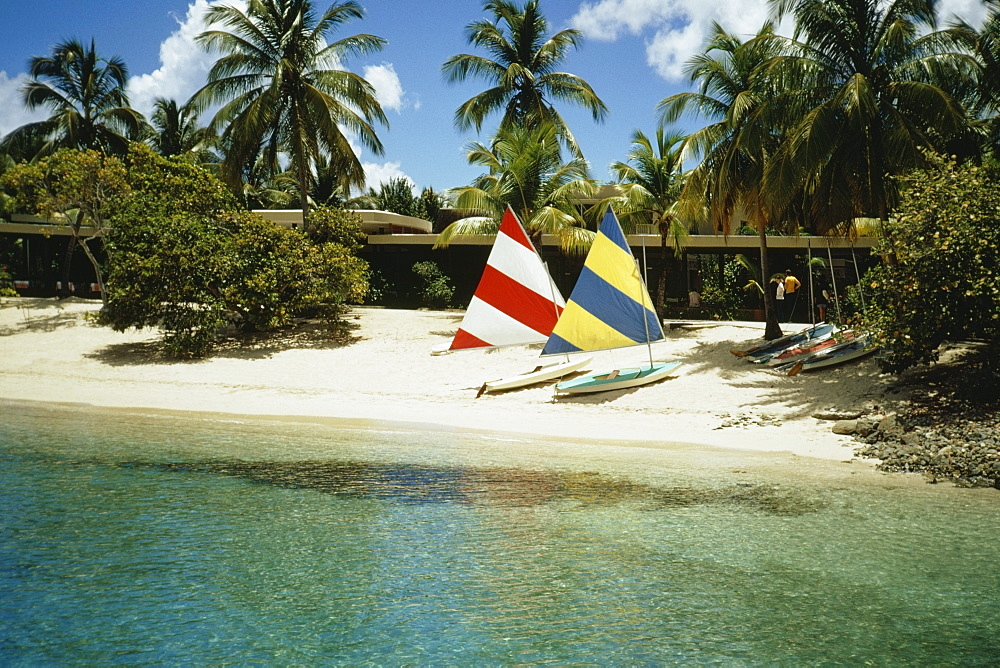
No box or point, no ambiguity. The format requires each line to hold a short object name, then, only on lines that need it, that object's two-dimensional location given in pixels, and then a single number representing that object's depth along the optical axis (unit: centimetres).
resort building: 2795
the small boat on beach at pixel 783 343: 1864
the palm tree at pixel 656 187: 2364
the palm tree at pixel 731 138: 1883
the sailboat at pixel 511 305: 1772
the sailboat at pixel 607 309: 1628
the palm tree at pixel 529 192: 2342
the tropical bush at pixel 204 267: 2172
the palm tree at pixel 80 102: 3086
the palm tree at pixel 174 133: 3456
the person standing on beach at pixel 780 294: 2342
